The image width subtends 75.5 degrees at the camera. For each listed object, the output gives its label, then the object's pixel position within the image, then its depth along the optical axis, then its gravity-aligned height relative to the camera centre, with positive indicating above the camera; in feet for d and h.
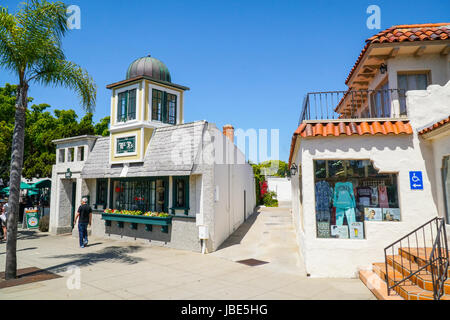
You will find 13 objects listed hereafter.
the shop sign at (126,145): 41.75 +6.62
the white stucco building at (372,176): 24.21 +0.87
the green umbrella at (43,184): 59.11 +1.52
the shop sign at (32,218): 55.21 -5.04
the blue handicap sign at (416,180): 24.54 +0.45
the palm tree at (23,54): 24.39 +12.06
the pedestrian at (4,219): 43.59 -4.12
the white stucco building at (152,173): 35.73 +2.38
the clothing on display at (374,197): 25.74 -0.97
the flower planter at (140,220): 36.96 -4.09
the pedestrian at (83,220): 38.68 -3.95
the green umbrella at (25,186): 62.54 +1.25
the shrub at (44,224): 53.36 -5.99
